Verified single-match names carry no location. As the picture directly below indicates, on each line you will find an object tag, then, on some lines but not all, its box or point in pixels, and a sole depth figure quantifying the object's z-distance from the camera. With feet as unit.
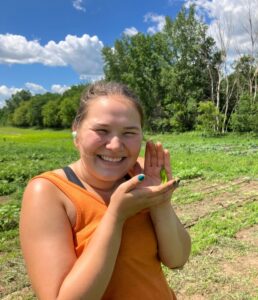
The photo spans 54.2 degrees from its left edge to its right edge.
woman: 2.77
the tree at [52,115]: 184.41
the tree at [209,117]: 69.46
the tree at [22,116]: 214.56
